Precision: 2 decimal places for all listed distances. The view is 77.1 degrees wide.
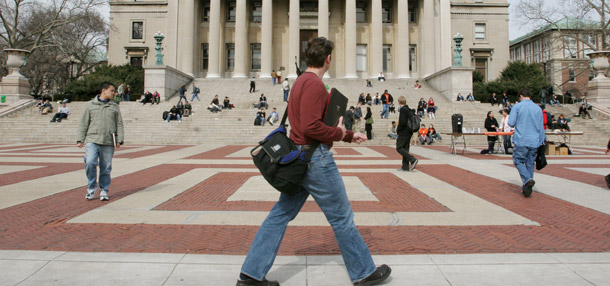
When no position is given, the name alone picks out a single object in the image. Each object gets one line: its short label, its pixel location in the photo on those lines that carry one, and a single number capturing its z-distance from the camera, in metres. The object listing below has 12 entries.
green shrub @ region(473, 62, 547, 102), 34.31
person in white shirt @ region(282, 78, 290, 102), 29.36
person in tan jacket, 5.98
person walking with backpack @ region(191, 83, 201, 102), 30.40
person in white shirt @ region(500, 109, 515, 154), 14.67
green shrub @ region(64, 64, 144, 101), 32.84
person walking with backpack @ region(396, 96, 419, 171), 9.34
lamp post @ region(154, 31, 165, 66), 32.00
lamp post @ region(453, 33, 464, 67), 31.67
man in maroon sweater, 2.86
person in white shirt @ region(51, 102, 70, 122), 23.86
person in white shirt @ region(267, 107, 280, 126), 23.87
